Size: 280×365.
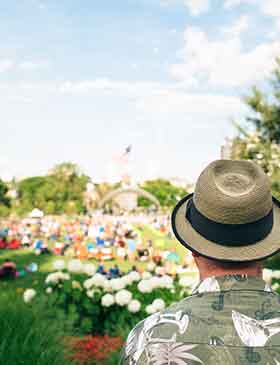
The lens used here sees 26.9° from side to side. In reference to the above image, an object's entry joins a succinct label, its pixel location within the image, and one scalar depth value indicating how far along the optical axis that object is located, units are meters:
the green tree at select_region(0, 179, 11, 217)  55.79
